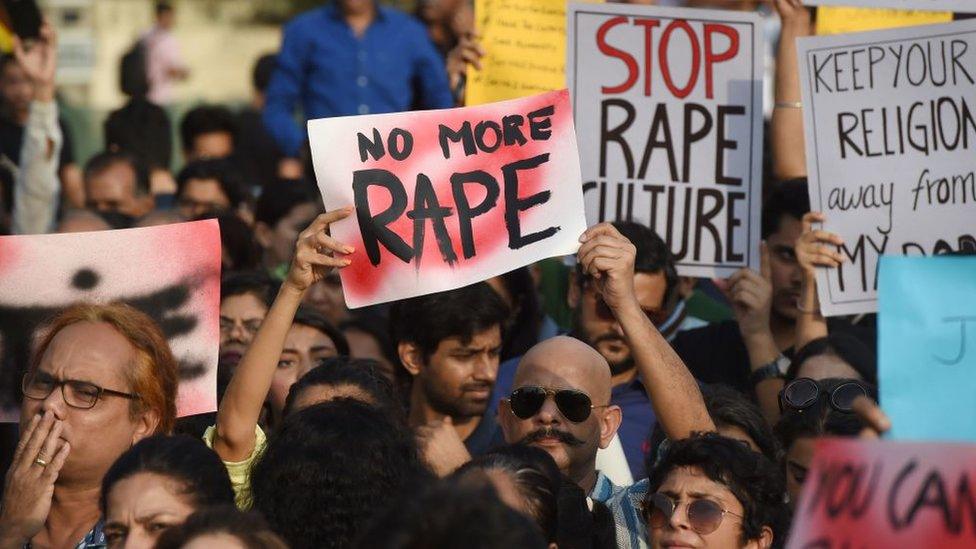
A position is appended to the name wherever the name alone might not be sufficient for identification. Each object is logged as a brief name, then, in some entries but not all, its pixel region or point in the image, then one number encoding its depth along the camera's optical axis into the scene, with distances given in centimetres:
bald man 1006
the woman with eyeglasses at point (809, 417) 1083
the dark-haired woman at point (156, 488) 821
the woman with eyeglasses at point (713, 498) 905
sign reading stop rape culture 1368
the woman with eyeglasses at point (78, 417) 930
